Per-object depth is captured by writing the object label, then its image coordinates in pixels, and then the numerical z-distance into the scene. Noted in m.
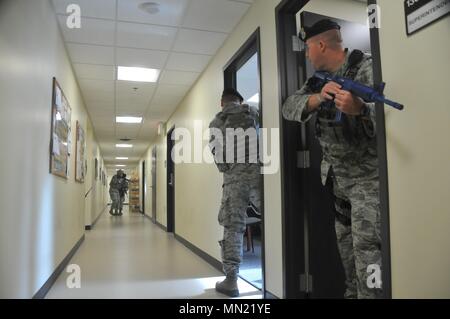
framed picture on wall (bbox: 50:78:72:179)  2.87
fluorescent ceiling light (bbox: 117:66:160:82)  4.33
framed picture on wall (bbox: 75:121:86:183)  4.61
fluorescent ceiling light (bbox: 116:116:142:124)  7.08
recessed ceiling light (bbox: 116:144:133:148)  11.30
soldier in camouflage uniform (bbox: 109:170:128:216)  11.55
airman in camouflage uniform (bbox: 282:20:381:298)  1.45
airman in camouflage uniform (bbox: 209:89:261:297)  2.73
